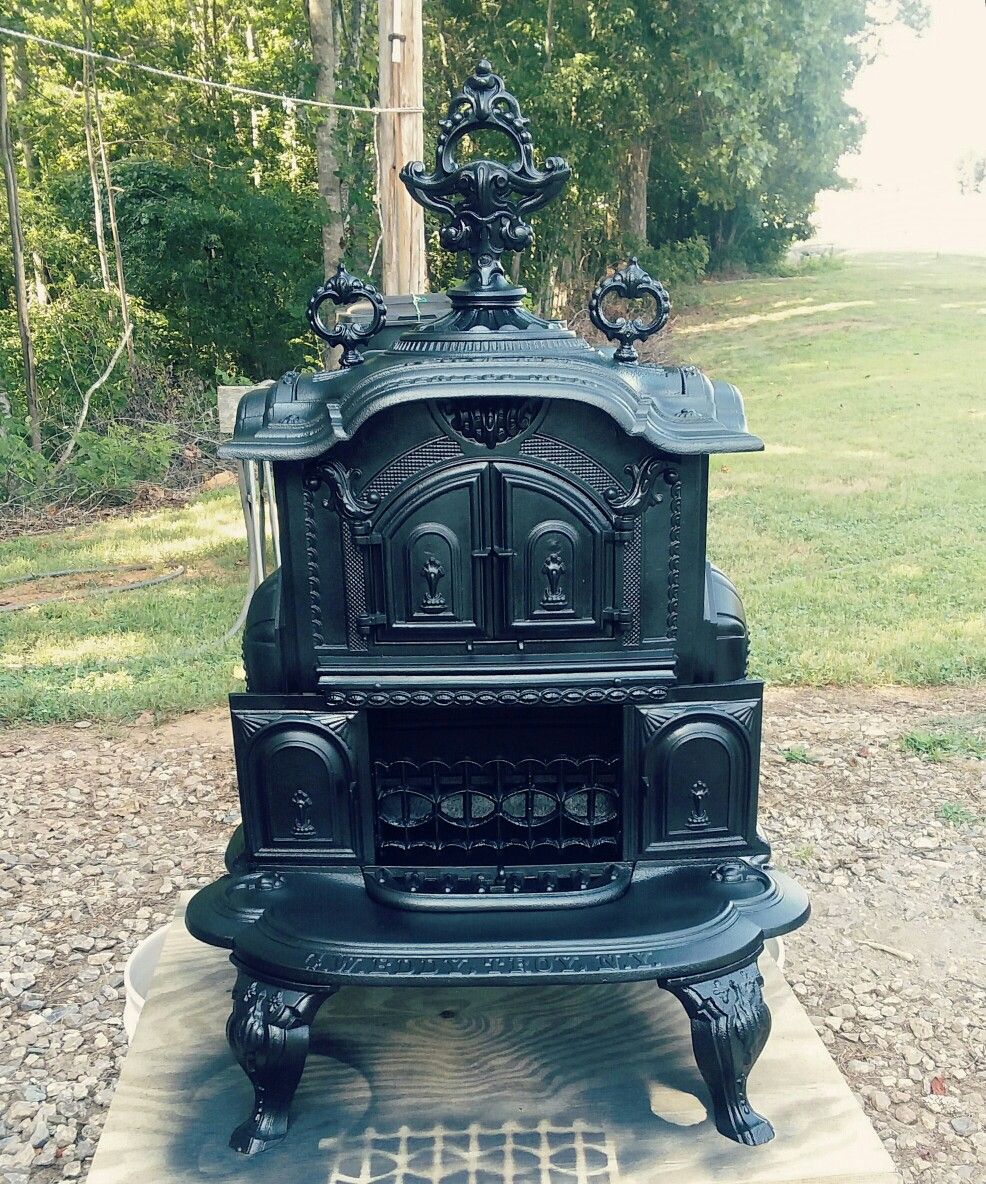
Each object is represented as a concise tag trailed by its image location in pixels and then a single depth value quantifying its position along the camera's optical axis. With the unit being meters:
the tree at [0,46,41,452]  7.00
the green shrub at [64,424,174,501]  7.66
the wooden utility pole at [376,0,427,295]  4.60
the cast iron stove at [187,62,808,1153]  1.80
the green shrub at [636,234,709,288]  16.50
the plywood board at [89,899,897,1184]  1.77
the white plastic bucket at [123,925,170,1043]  2.36
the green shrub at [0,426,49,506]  7.38
